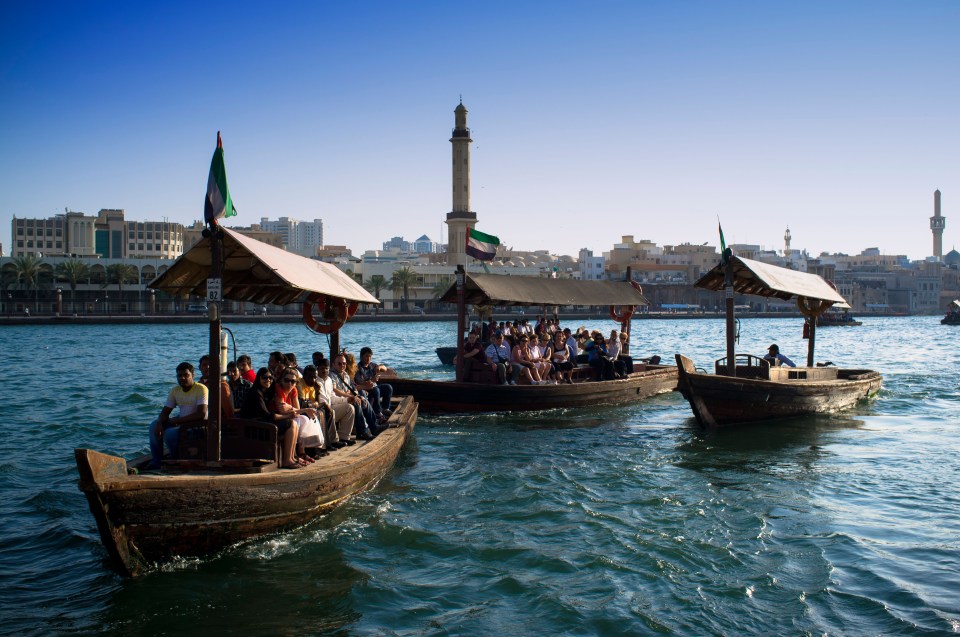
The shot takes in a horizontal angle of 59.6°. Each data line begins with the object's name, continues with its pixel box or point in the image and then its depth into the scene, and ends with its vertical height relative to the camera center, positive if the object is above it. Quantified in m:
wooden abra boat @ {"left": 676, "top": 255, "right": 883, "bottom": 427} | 16.89 -1.52
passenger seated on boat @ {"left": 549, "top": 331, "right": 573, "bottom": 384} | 20.77 -1.20
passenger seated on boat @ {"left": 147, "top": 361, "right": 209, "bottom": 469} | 9.34 -1.14
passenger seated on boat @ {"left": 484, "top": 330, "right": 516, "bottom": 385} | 19.16 -1.07
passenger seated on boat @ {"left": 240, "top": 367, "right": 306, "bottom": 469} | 9.58 -1.23
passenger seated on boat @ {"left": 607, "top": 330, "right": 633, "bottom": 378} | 21.98 -1.15
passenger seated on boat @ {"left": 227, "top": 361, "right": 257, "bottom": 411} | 11.57 -1.07
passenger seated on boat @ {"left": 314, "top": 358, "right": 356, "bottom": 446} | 11.67 -1.36
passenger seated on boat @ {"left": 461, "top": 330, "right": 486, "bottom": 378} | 19.28 -1.06
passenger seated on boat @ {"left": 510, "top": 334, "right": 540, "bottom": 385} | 19.50 -1.21
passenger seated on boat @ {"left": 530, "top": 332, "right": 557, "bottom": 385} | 20.02 -1.17
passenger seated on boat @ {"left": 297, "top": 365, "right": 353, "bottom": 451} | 11.15 -1.23
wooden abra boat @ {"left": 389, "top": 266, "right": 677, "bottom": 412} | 18.55 -1.72
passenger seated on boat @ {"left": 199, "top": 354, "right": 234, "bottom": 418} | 9.91 -1.08
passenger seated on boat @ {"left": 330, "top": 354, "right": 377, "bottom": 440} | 12.35 -1.30
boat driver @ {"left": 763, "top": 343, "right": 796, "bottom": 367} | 19.70 -1.05
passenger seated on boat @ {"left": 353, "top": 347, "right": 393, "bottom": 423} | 14.38 -1.31
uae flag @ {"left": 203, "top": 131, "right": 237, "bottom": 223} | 9.02 +1.20
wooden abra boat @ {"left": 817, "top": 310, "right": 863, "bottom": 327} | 100.69 -0.85
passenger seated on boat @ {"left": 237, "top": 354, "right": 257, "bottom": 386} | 12.68 -0.90
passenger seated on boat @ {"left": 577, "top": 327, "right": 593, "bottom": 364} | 22.30 -0.91
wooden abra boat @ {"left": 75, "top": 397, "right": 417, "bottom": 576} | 7.58 -1.97
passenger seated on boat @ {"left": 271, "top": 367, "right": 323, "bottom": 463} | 9.98 -1.23
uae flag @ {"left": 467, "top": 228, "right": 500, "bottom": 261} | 21.28 +1.74
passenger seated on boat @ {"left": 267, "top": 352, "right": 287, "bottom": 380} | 12.23 -0.78
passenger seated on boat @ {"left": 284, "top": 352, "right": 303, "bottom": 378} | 12.31 -0.74
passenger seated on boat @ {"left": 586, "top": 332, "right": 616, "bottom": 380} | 21.70 -1.29
